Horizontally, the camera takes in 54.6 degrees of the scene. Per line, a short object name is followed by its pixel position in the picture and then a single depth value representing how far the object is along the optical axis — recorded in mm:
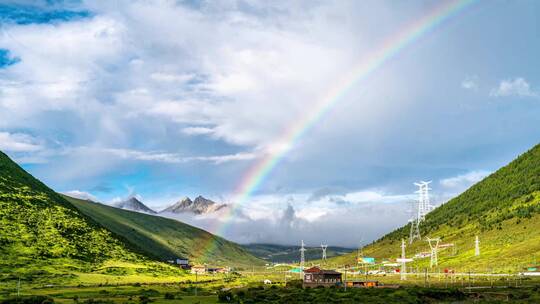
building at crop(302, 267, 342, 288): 192875
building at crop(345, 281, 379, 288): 181125
